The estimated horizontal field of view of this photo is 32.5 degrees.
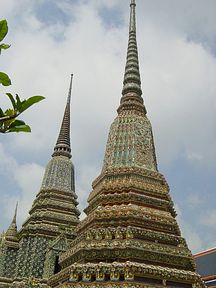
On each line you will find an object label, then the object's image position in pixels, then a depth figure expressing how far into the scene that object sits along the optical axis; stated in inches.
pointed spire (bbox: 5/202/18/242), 890.4
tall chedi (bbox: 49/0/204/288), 484.7
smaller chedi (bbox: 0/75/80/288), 770.2
